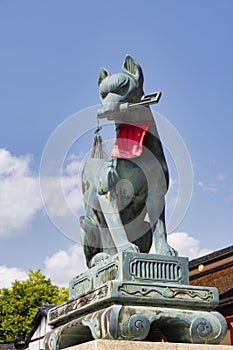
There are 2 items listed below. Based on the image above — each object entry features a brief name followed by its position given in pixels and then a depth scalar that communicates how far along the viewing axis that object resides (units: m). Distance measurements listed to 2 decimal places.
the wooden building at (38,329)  27.10
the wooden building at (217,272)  14.00
